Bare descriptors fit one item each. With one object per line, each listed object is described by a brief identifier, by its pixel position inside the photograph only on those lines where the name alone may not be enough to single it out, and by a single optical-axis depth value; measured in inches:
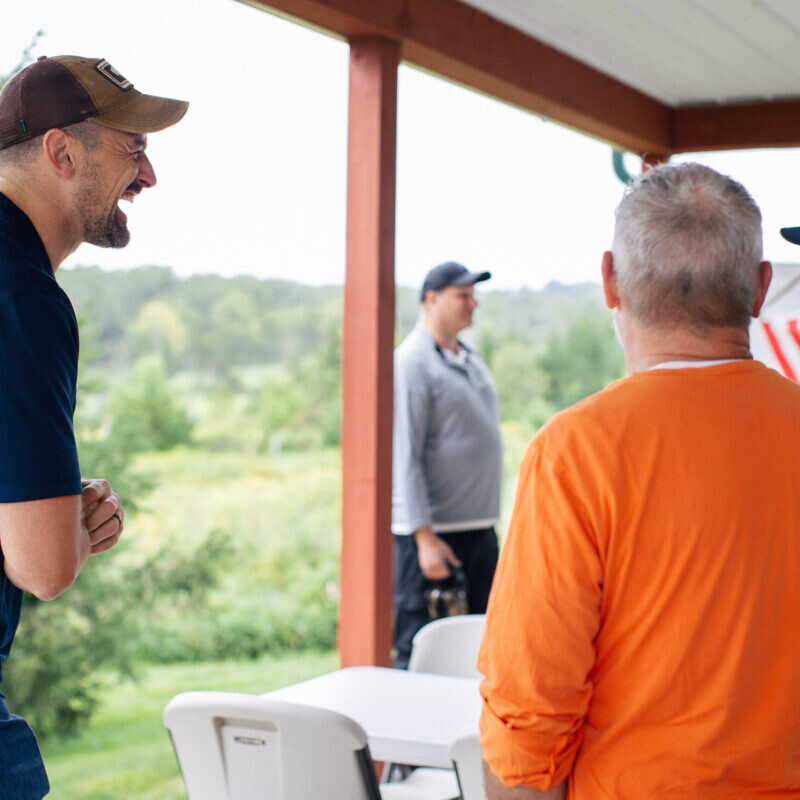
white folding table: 149.8
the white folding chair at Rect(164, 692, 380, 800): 141.9
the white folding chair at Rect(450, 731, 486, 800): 139.7
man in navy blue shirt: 121.1
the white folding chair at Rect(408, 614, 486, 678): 175.8
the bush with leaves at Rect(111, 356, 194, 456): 427.9
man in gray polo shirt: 204.6
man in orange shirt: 120.2
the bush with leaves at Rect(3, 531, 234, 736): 278.5
